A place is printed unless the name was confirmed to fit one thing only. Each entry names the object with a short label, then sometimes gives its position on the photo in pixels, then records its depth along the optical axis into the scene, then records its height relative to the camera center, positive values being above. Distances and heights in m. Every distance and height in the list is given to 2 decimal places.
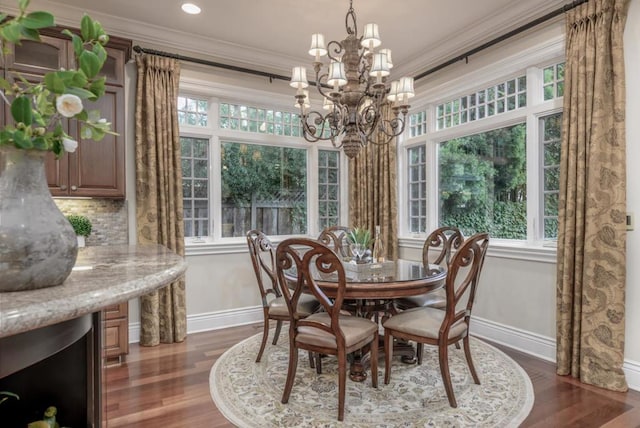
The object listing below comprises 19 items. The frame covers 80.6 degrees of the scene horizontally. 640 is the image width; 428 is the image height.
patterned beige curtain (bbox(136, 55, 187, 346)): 3.55 +0.26
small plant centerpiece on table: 2.95 -0.29
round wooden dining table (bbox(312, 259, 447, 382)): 2.36 -0.50
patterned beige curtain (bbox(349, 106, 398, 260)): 4.53 +0.20
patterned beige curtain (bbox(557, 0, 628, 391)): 2.54 +0.04
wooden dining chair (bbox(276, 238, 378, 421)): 2.17 -0.73
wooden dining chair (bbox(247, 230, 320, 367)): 2.96 -0.76
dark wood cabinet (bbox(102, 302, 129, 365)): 3.01 -1.01
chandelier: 2.55 +0.87
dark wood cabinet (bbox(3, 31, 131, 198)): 2.96 +0.62
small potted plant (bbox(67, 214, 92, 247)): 3.15 -0.15
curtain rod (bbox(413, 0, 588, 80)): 2.84 +1.50
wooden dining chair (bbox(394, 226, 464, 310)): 3.04 -0.48
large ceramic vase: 0.74 -0.04
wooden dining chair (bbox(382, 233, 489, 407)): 2.29 -0.76
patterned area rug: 2.19 -1.23
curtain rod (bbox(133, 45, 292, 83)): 3.58 +1.50
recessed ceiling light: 3.21 +1.73
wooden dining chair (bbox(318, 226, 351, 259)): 3.89 -0.35
